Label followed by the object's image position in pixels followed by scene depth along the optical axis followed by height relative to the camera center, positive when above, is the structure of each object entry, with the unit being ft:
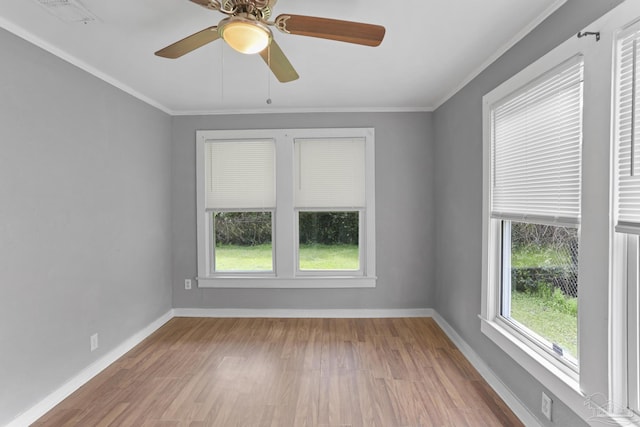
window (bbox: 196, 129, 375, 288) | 13.20 +0.20
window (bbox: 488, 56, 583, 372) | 5.82 -0.01
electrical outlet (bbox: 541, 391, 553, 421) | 6.20 -3.83
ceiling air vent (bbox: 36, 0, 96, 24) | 6.07 +3.82
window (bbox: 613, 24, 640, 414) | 4.60 +0.17
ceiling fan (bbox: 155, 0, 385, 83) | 4.75 +2.83
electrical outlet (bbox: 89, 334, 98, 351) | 9.01 -3.74
